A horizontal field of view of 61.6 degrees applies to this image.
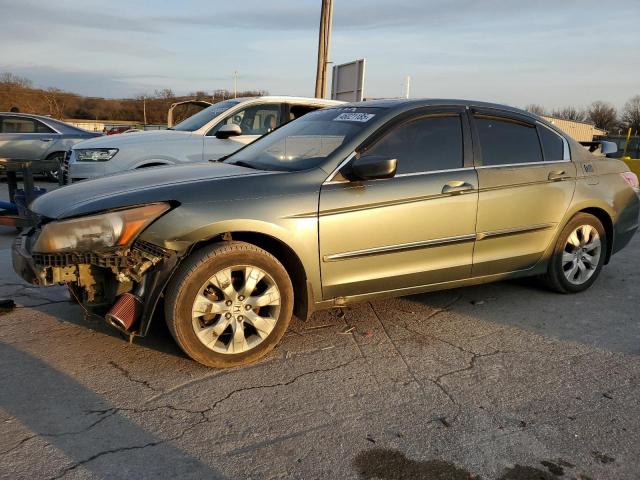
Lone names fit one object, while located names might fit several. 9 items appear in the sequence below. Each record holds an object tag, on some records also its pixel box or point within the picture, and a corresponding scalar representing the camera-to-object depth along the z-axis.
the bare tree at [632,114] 85.00
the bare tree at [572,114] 101.31
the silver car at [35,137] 12.24
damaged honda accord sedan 3.18
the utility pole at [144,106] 77.28
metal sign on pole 13.23
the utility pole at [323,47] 14.68
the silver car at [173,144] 6.93
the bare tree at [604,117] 93.06
